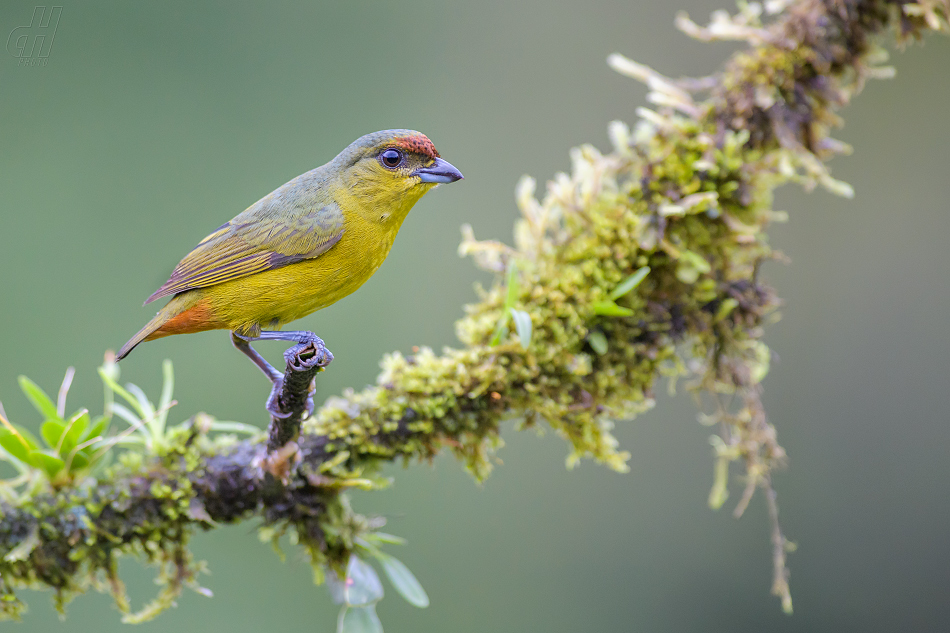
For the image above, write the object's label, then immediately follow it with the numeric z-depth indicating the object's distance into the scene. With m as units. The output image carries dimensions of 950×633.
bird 5.04
